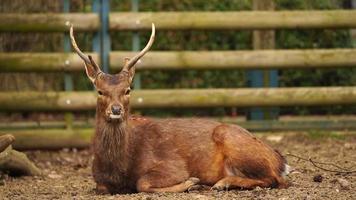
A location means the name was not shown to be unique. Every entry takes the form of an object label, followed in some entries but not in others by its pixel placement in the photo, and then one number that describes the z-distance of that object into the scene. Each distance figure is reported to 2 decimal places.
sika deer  13.80
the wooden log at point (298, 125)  21.52
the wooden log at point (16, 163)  16.50
